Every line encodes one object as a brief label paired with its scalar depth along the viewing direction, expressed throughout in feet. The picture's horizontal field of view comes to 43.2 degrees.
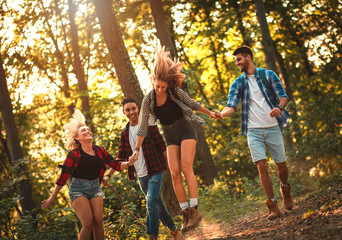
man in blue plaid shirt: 22.56
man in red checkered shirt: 21.35
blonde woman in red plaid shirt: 19.79
